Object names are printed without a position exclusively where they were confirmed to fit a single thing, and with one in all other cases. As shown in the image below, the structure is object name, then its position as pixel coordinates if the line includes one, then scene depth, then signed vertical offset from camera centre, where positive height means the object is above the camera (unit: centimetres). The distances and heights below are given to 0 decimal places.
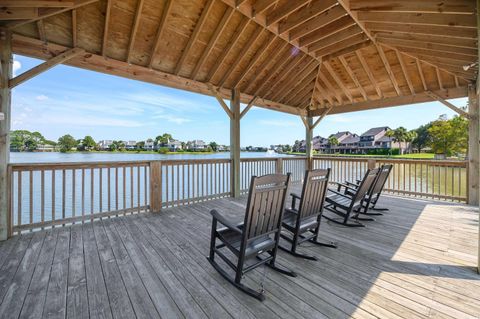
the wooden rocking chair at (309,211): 239 -71
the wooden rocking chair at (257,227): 179 -70
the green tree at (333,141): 4200 +307
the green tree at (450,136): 2044 +224
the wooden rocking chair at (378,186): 389 -62
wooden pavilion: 296 +222
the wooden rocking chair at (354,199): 340 -81
